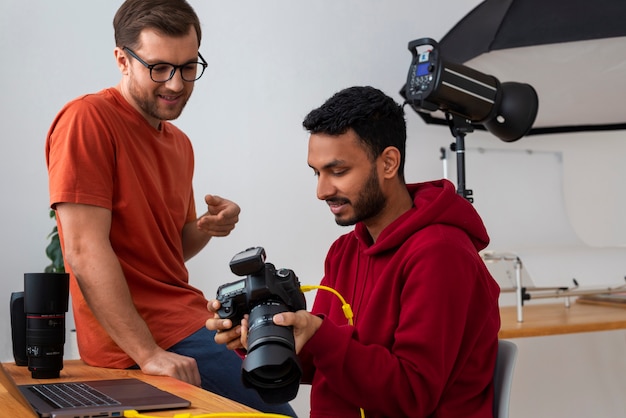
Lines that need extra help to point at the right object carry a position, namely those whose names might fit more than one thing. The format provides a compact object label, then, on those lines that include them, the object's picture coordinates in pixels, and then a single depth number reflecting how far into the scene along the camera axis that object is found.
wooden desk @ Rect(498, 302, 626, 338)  2.66
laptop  1.00
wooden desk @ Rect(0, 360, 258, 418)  1.01
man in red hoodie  1.13
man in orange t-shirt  1.42
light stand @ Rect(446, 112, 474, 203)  2.45
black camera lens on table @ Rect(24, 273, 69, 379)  1.35
